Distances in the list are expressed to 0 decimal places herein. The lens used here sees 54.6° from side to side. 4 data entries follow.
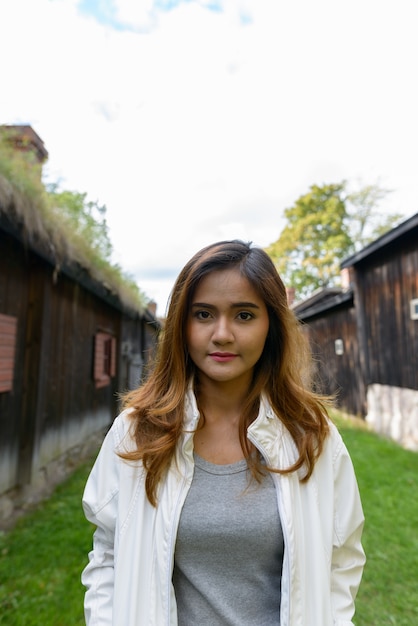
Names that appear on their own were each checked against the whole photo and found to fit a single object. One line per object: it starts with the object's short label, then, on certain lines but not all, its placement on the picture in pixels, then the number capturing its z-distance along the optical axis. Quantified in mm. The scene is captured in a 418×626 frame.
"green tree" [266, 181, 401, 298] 25719
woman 1177
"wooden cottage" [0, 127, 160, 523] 3949
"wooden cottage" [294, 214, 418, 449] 7242
